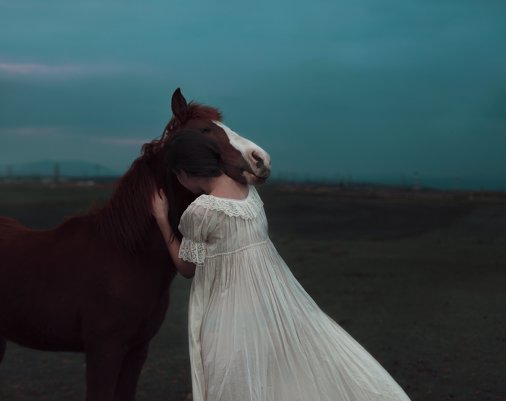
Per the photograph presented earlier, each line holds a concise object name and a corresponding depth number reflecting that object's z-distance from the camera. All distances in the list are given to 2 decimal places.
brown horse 3.03
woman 2.74
